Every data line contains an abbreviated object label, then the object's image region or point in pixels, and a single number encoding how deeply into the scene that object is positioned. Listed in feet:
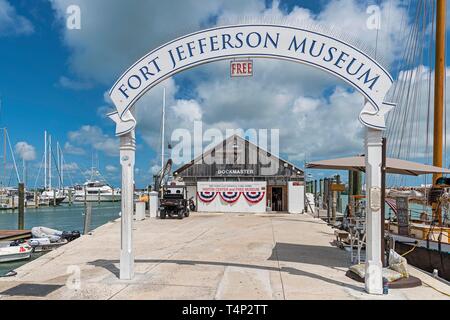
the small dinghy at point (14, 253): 53.21
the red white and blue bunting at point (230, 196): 89.35
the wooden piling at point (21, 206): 85.20
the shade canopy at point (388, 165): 28.89
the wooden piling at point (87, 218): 48.31
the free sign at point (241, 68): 22.74
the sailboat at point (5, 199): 245.04
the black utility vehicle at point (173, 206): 70.64
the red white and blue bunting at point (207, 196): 90.37
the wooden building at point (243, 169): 94.38
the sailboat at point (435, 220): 32.70
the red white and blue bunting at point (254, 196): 88.84
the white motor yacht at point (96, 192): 334.85
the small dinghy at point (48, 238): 61.82
